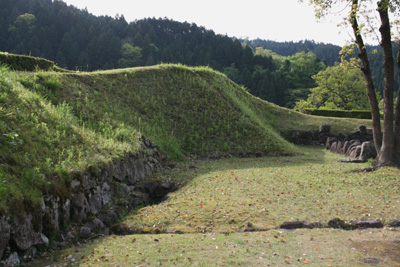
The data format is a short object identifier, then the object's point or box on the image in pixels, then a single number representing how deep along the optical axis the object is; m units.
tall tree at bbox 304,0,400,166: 11.01
